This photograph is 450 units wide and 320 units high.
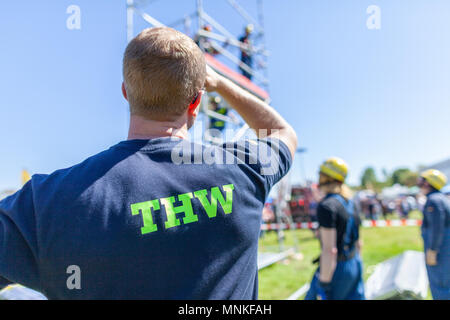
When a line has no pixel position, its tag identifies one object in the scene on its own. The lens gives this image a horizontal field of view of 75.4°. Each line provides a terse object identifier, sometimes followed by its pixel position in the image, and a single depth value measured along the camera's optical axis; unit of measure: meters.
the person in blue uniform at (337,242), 3.20
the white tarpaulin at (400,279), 4.44
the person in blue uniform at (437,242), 4.16
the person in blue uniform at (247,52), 7.81
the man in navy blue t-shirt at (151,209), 0.77
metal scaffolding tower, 5.39
